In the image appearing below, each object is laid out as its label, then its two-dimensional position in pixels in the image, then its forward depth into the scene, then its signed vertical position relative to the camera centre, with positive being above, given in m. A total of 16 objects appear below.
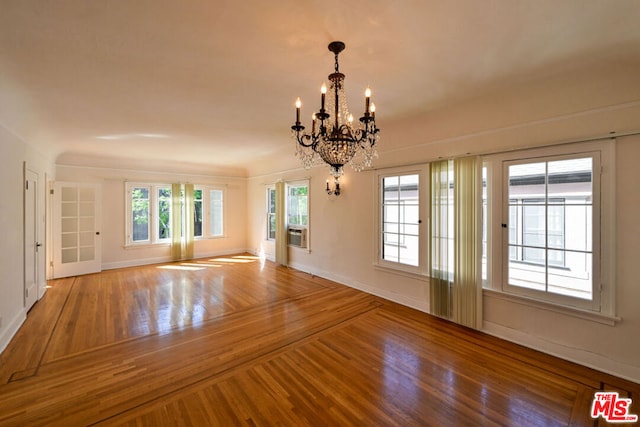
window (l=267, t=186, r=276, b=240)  7.50 +0.02
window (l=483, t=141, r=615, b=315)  2.60 -0.11
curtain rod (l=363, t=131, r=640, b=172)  2.50 +0.72
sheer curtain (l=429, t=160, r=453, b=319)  3.68 -0.34
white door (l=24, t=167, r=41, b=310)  3.79 -0.37
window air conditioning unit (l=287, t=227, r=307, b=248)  6.30 -0.54
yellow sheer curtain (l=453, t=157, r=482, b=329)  3.38 -0.36
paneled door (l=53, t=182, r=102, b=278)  5.73 -0.33
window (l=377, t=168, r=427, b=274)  4.04 -0.09
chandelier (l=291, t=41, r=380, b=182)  2.11 +0.62
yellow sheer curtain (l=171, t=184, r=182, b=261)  7.36 -0.25
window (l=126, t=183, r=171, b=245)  6.86 +0.02
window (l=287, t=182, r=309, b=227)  6.23 +0.23
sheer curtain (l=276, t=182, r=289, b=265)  6.73 -0.28
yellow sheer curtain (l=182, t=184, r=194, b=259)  7.50 -0.22
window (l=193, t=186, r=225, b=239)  7.91 +0.07
